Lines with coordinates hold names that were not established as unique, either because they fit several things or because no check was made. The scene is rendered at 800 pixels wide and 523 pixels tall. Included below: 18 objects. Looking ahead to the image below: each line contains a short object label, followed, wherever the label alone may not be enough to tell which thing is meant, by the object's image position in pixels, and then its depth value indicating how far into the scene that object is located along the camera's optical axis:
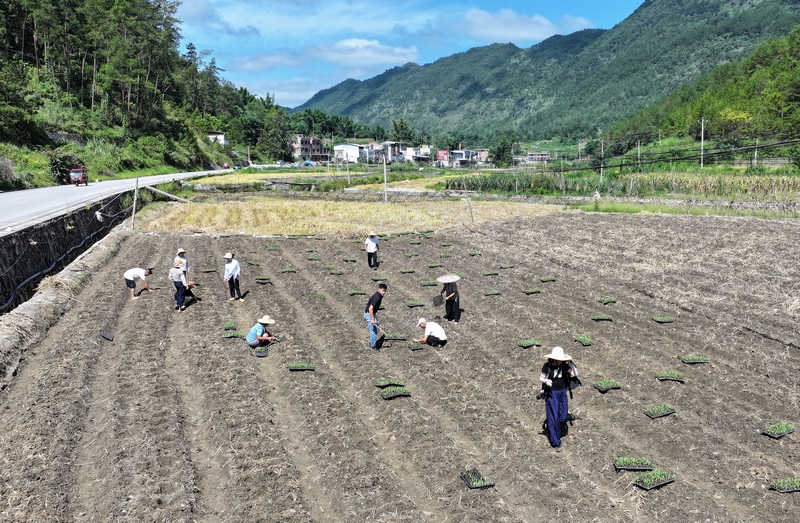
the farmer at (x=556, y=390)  8.14
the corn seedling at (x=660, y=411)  8.96
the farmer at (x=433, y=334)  12.16
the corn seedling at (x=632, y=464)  7.52
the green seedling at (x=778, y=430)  8.25
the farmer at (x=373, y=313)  11.84
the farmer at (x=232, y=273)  15.61
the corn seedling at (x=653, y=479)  7.20
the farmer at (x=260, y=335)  12.09
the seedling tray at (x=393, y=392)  9.68
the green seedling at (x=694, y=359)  10.98
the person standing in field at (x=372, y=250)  19.70
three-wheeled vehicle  40.59
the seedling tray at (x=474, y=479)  7.18
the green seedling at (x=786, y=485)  7.01
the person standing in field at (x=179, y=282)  14.61
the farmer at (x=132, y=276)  16.02
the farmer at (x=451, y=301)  13.61
